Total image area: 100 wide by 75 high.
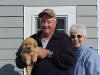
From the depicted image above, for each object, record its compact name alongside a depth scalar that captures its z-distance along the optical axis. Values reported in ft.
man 9.98
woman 10.13
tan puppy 9.75
